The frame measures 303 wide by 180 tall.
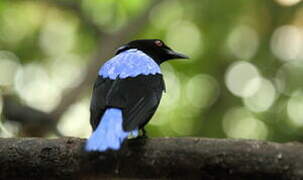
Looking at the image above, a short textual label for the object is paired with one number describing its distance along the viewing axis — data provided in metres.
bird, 7.06
